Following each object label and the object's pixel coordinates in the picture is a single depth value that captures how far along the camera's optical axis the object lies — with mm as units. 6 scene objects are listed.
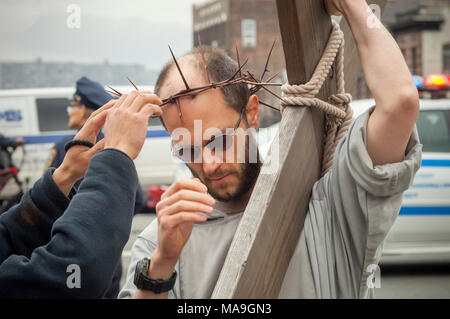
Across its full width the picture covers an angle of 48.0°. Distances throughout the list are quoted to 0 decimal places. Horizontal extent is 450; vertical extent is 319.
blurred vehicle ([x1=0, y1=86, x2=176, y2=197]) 10938
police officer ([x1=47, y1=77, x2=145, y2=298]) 3629
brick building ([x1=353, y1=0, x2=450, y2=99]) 21047
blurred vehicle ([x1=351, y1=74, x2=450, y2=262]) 5426
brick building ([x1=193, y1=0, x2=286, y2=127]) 27953
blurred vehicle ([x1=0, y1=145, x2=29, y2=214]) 9297
